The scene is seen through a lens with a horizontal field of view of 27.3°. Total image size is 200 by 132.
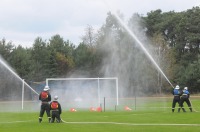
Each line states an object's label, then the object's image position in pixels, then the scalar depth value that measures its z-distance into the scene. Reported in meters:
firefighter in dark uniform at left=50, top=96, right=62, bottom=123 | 22.89
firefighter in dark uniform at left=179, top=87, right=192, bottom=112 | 30.84
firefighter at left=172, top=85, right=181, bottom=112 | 30.77
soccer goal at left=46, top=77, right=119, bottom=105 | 49.43
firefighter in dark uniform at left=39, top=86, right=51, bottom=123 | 23.80
